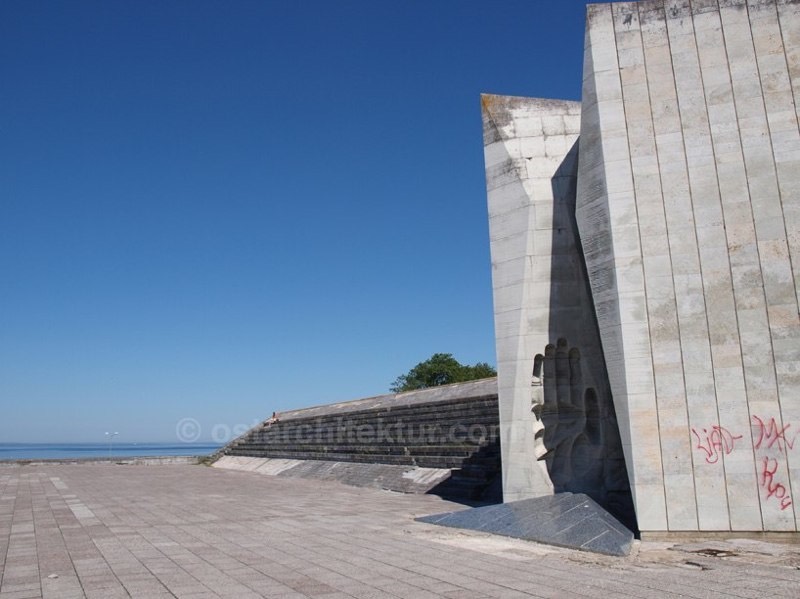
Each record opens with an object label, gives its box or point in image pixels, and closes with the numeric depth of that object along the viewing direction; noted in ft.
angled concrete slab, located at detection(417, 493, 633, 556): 33.71
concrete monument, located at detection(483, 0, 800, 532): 34.83
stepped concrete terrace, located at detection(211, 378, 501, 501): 67.00
